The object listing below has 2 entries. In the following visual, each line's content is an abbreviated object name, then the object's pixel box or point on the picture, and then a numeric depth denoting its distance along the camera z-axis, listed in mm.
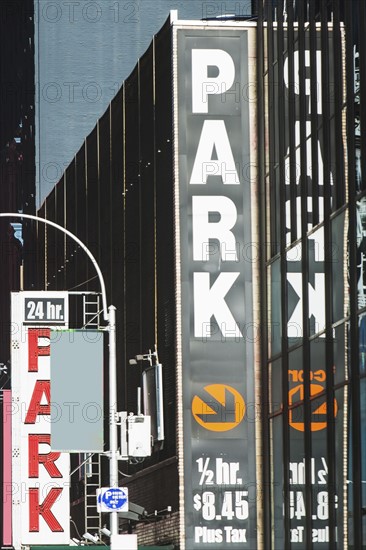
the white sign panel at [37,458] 42906
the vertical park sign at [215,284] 34906
